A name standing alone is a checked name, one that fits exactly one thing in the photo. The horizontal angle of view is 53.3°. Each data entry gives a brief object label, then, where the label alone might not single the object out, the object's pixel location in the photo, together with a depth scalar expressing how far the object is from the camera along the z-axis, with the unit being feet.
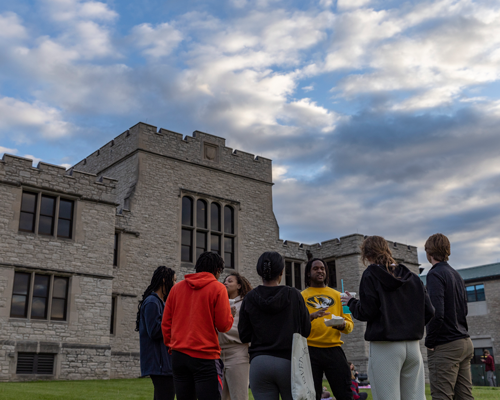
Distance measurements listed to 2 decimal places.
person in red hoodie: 12.99
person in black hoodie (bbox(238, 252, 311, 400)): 12.22
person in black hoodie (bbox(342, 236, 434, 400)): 12.53
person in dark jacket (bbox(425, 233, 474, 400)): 15.05
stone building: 48.42
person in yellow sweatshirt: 14.43
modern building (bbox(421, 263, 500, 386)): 100.17
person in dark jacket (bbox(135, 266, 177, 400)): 15.24
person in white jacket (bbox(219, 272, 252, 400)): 15.90
